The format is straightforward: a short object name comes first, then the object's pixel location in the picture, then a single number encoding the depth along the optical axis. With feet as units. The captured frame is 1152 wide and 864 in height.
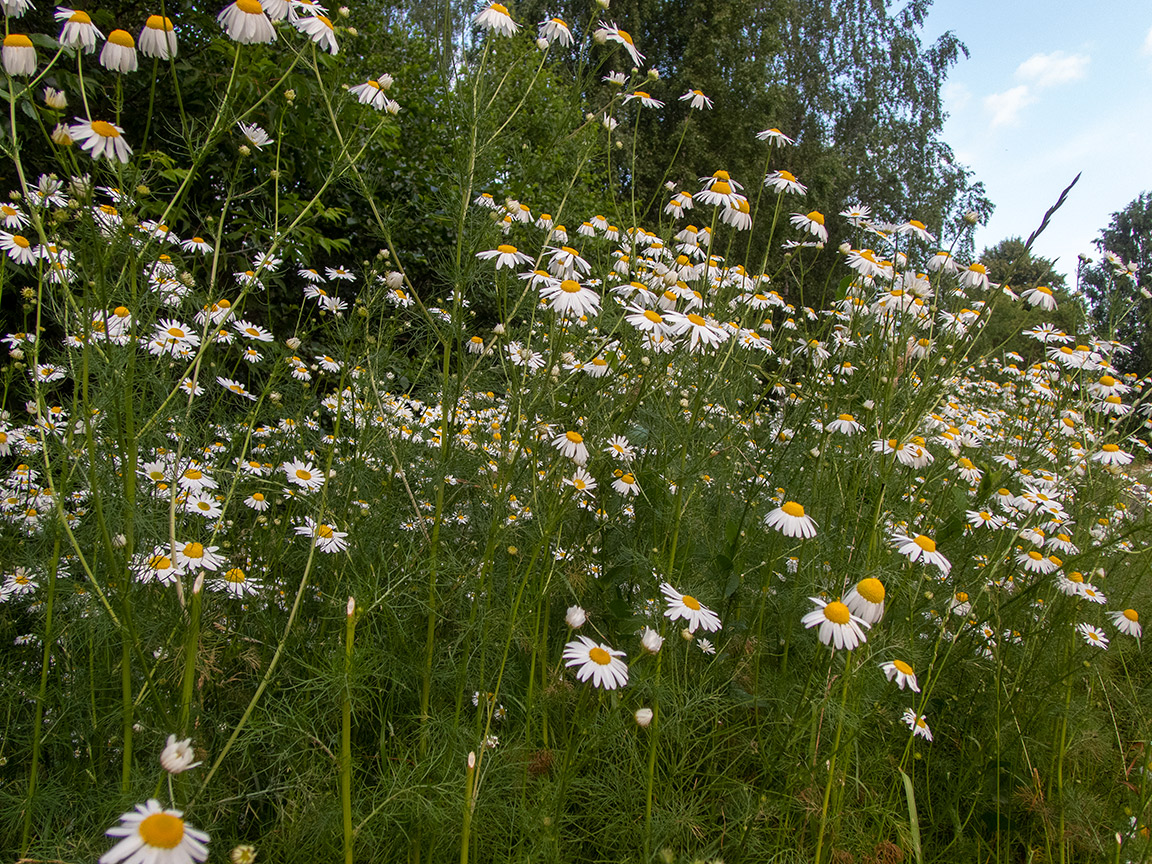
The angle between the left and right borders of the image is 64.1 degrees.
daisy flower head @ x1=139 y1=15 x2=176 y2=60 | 1.49
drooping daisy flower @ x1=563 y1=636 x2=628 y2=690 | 1.51
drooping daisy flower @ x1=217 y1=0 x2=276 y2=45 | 1.54
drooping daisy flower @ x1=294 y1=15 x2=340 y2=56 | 1.71
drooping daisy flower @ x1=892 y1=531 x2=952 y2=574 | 1.89
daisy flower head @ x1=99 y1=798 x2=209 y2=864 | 1.11
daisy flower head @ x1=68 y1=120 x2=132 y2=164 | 1.42
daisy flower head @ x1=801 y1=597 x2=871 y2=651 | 1.62
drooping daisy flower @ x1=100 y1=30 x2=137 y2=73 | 1.50
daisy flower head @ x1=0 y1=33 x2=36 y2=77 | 1.41
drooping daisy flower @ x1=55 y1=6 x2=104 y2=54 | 1.46
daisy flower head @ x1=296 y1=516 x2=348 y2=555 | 1.93
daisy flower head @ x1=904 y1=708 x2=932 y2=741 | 2.04
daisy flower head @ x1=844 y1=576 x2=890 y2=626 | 1.68
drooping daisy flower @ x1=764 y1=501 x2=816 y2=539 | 1.97
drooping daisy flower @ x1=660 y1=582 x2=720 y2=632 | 1.74
